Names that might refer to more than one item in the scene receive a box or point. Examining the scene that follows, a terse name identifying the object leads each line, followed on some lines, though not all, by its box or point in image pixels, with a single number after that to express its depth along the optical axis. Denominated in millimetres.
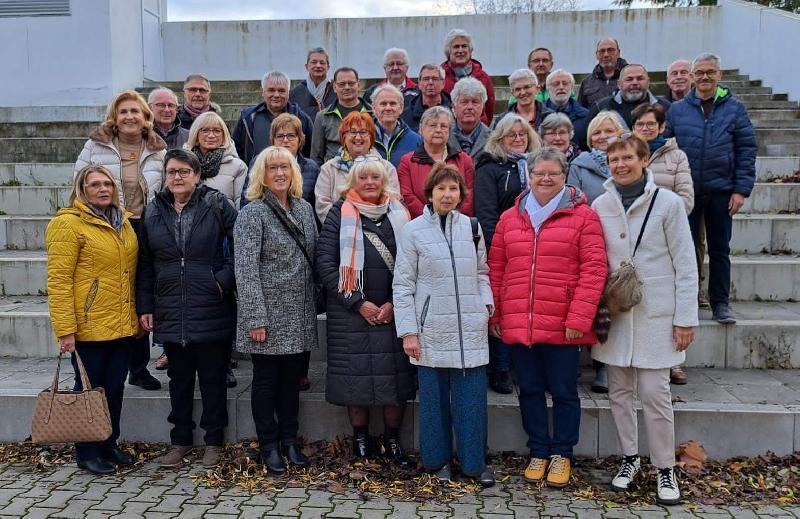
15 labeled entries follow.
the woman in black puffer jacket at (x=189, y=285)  4129
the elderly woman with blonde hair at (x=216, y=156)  4637
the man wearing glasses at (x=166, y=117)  5246
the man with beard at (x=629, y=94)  5652
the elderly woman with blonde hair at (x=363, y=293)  4035
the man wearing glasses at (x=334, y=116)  5488
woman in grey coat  4016
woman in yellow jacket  3996
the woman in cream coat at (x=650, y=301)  3789
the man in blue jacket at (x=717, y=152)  5238
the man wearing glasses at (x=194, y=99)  5637
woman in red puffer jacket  3840
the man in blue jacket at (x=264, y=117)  5609
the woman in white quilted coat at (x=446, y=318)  3896
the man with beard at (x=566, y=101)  5926
